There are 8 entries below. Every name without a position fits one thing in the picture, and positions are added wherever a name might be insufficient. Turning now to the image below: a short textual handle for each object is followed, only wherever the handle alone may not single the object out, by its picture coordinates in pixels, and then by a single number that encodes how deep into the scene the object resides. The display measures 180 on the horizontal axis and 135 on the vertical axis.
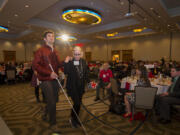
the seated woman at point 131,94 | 2.86
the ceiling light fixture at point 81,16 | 5.92
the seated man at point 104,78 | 4.27
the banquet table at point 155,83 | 3.17
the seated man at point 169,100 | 2.63
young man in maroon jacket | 1.80
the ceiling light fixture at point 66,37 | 11.75
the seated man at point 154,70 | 6.29
